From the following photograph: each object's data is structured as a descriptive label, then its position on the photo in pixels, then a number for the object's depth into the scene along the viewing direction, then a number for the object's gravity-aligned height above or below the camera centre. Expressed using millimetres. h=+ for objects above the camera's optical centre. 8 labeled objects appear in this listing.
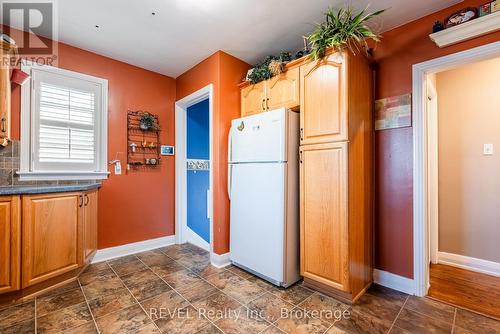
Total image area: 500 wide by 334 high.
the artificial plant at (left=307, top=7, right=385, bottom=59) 1823 +1097
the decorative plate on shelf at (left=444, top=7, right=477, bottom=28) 1776 +1183
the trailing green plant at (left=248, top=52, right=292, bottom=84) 2438 +1098
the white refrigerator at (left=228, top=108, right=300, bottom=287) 2145 -257
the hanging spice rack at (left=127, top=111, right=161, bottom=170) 3072 +374
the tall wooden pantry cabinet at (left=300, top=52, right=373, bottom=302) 1875 -57
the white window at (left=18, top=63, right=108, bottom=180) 2373 +500
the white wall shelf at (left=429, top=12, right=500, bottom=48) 1684 +1054
